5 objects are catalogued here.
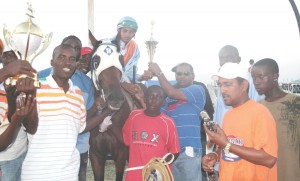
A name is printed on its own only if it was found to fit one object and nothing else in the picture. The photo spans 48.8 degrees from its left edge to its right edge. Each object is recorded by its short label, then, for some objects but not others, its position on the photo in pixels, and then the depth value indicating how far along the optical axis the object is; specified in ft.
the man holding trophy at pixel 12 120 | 7.41
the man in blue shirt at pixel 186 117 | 13.48
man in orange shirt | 8.73
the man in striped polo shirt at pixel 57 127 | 8.82
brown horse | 12.05
